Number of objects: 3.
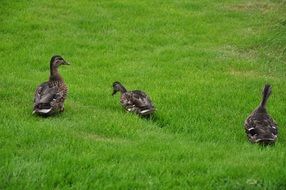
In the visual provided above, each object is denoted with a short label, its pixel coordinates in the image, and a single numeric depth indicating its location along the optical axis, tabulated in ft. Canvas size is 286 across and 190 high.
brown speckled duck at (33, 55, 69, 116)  38.58
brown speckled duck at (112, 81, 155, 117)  40.27
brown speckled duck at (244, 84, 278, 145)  35.78
